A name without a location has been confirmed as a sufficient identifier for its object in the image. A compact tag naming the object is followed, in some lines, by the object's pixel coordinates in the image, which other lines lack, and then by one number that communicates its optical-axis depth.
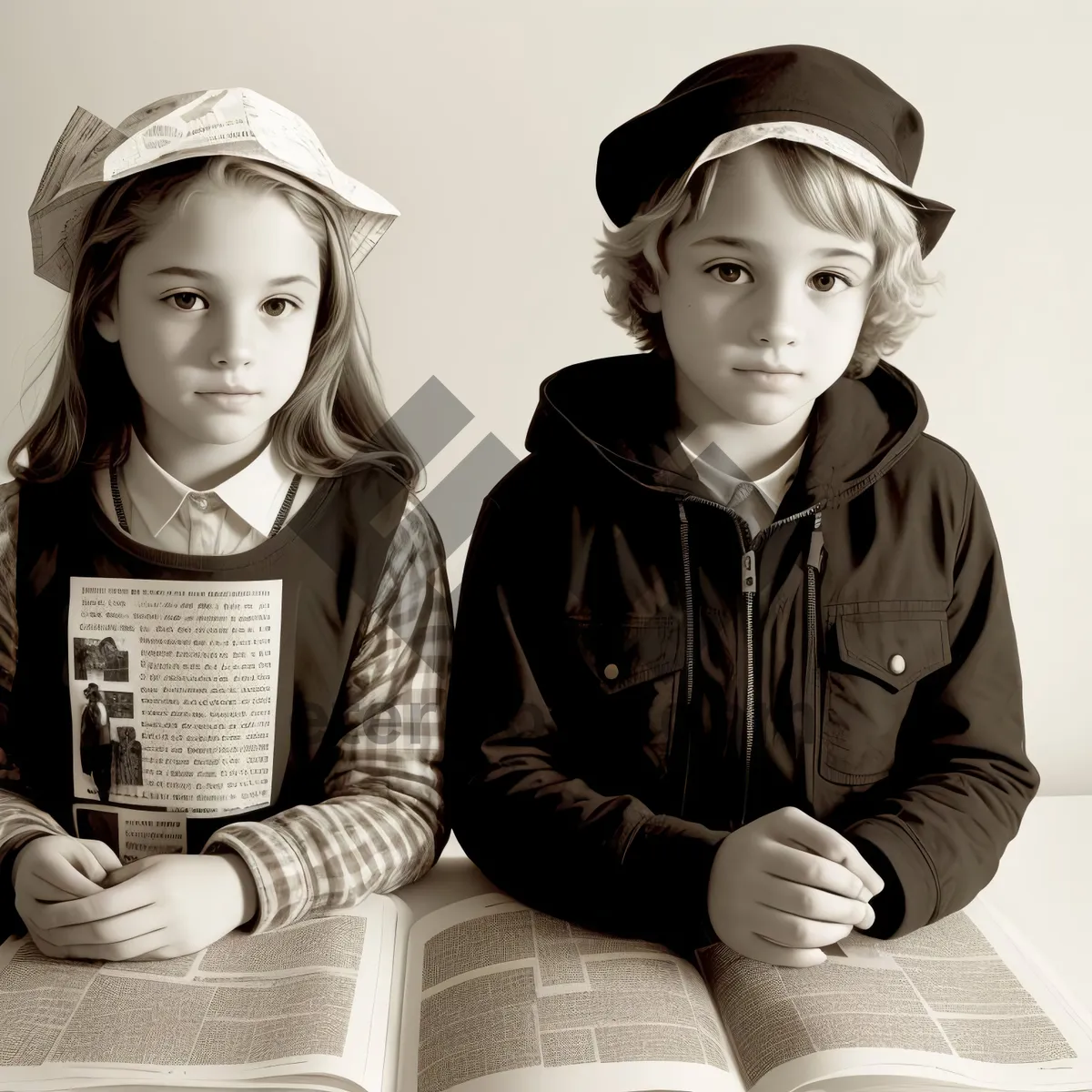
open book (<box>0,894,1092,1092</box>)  0.80
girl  0.96
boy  0.94
